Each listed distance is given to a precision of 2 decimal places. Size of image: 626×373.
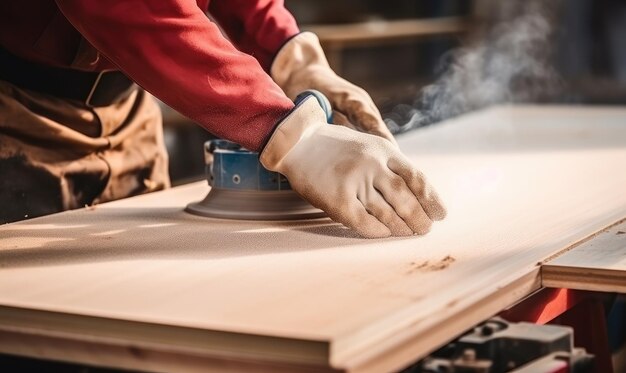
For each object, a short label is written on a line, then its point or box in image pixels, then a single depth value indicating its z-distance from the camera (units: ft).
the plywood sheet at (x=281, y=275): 4.09
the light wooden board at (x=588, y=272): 4.79
